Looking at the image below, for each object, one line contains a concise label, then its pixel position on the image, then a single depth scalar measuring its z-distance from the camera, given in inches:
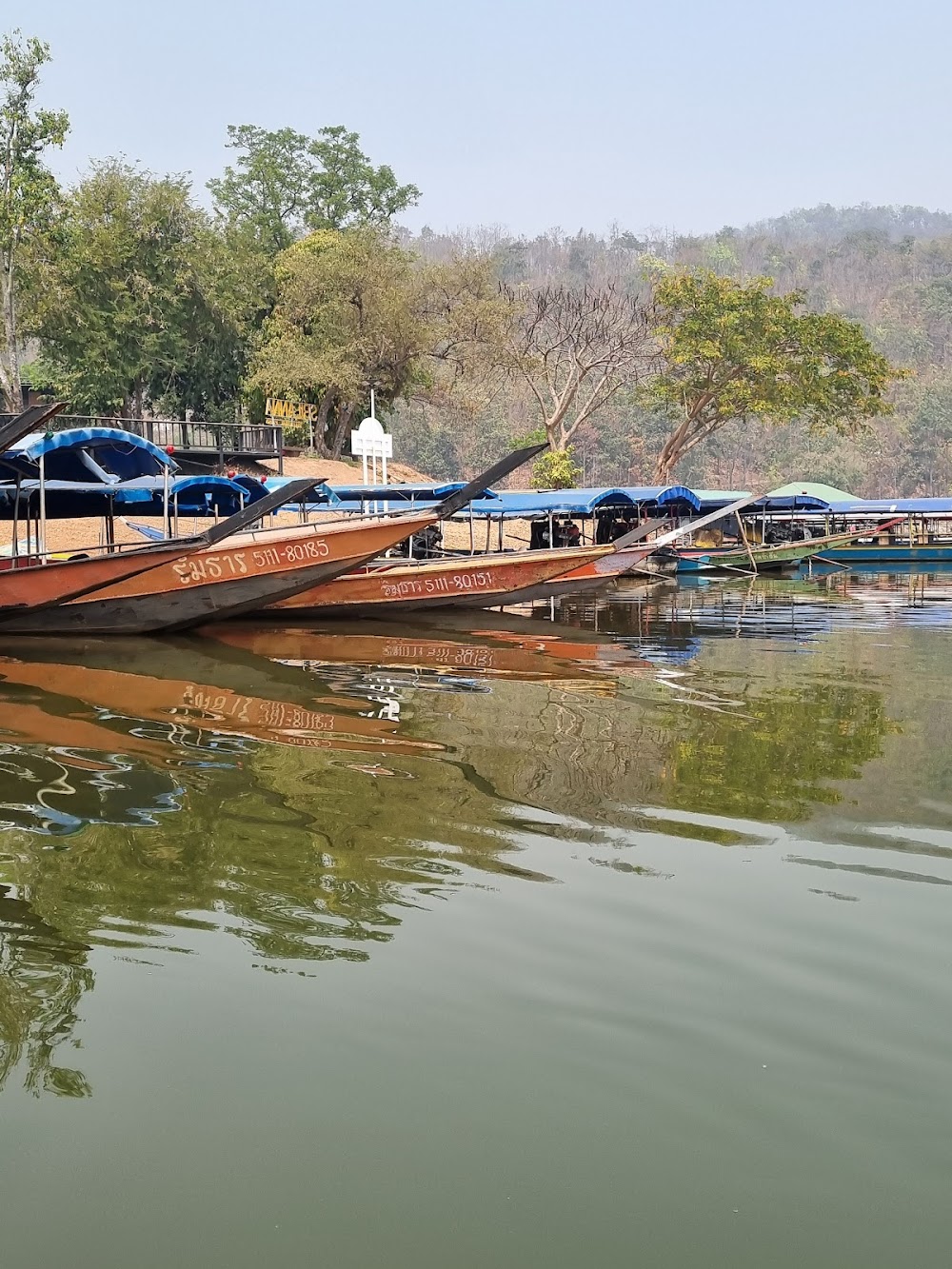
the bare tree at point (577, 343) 1838.1
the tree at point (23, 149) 1438.2
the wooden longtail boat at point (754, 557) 1312.7
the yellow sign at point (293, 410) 2009.1
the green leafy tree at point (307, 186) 2491.4
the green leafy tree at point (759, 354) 1781.5
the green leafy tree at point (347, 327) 1905.8
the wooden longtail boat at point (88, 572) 604.4
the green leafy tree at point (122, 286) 1797.5
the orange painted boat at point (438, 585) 746.8
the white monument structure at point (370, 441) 1178.0
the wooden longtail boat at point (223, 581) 623.2
